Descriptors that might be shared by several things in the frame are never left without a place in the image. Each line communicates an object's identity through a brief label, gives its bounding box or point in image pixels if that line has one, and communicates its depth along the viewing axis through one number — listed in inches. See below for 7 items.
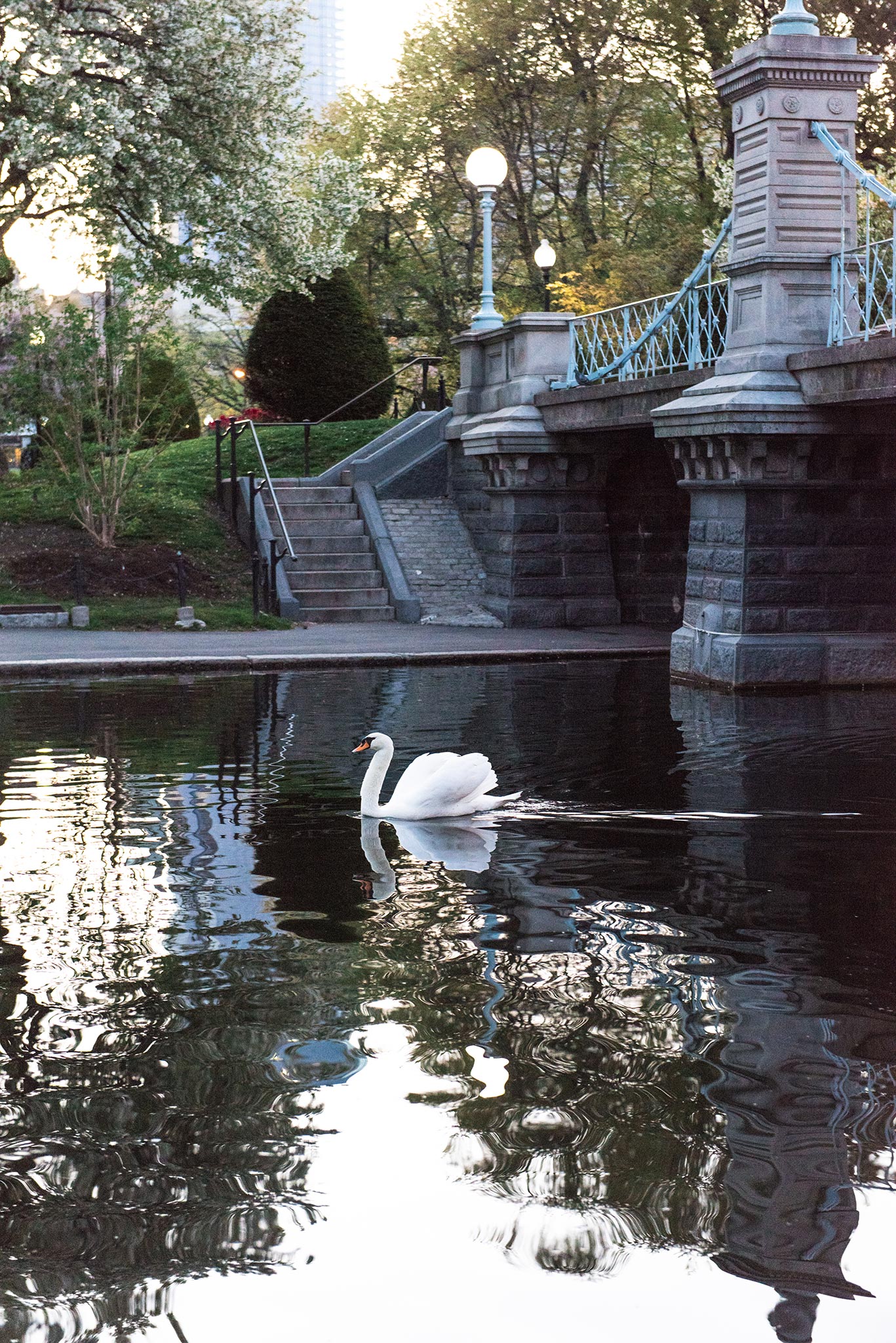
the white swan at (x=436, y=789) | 371.2
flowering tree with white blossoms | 861.8
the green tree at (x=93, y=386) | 904.3
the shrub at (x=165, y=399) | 967.6
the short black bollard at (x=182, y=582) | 839.7
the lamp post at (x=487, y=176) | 861.8
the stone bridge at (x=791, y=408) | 602.2
